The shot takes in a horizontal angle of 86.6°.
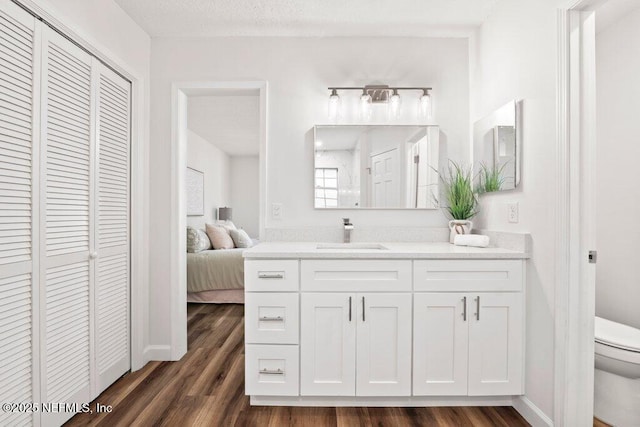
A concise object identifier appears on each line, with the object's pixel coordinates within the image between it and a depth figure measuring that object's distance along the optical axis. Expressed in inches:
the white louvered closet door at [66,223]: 63.7
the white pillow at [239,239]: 187.9
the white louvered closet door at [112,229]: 79.7
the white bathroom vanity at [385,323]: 72.6
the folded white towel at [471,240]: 80.8
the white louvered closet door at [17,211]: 55.0
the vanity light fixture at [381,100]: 97.6
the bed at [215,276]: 152.2
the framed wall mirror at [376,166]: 98.1
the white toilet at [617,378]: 64.2
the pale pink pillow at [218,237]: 177.8
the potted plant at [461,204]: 90.6
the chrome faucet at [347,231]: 94.0
